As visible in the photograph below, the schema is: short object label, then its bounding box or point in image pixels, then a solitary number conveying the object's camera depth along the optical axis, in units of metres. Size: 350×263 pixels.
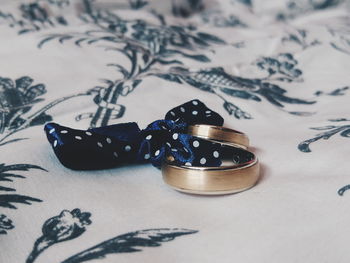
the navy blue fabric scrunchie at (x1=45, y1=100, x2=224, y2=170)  0.12
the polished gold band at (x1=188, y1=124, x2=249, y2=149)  0.13
